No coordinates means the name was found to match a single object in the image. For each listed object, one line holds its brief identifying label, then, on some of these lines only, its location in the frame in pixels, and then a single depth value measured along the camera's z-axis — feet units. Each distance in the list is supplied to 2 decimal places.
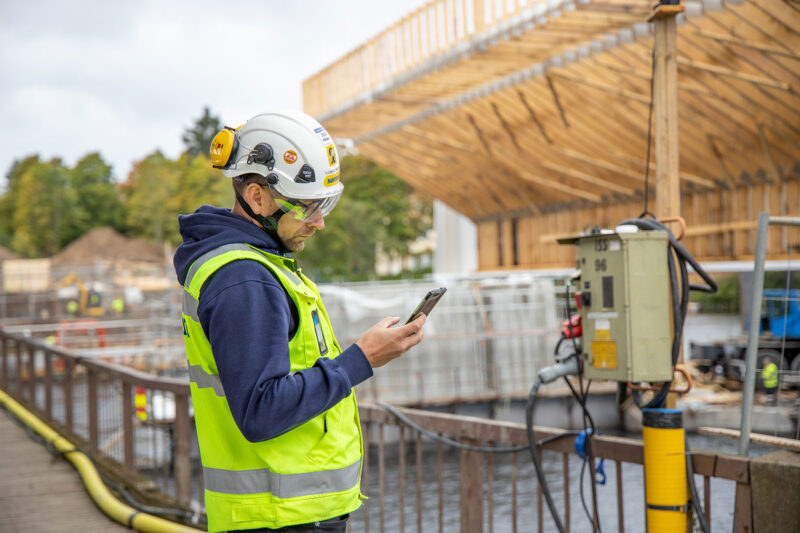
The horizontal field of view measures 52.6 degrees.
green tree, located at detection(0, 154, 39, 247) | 254.84
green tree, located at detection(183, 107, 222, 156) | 326.85
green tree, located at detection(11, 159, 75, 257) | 211.82
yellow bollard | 12.09
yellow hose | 17.62
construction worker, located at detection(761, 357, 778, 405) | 68.18
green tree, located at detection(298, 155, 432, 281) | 166.20
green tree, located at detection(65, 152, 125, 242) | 244.83
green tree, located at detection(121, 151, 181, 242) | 216.54
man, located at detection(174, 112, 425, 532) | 6.50
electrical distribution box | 13.23
